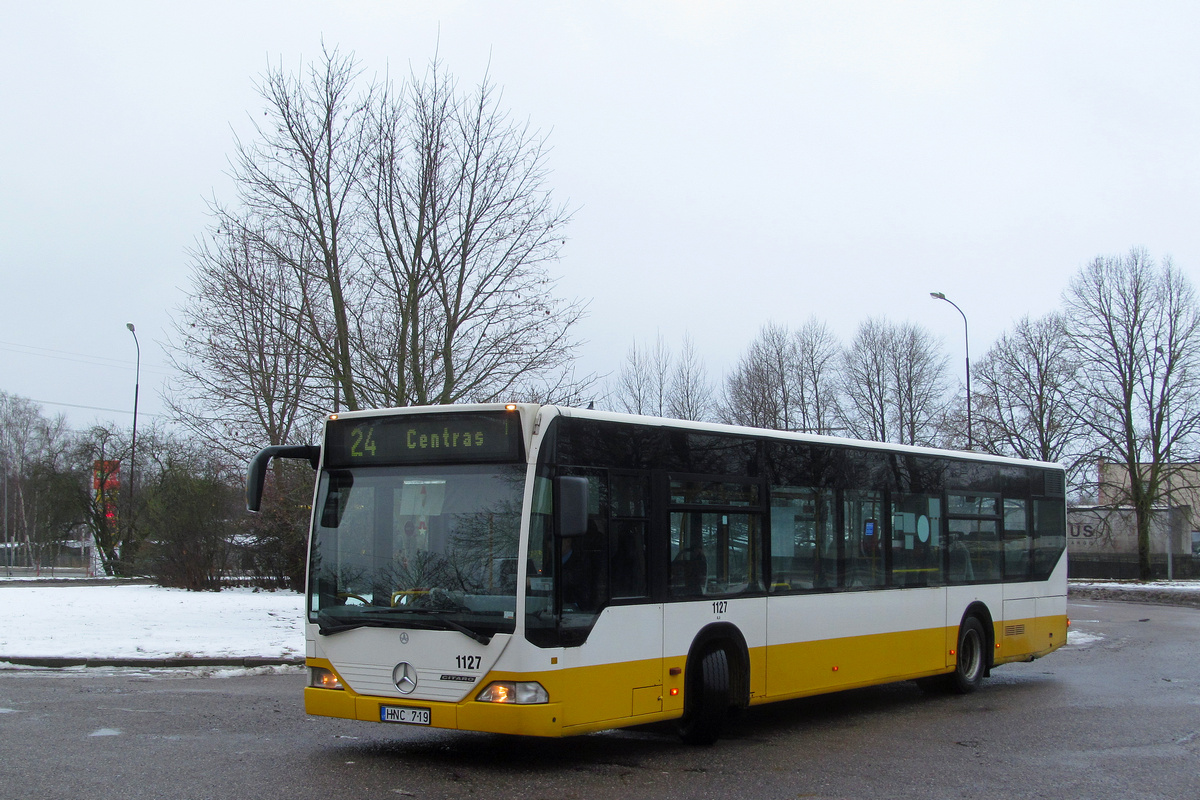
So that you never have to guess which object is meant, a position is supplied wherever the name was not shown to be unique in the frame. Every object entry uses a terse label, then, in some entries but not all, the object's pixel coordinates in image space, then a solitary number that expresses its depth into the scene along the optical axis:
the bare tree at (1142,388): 46.31
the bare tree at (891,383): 54.88
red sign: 41.34
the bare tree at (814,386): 53.97
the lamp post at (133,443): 39.62
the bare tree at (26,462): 57.16
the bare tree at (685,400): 42.06
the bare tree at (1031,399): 47.09
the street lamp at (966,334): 36.98
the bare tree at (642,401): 40.69
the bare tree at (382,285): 18.02
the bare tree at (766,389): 47.72
